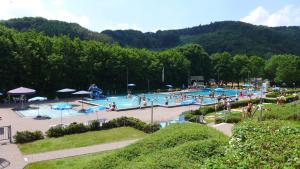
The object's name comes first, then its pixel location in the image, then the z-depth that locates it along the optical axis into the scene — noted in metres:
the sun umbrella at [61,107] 19.28
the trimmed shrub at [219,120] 17.54
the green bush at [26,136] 13.91
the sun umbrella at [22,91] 21.83
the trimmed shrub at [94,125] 15.88
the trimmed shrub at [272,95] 30.42
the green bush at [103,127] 14.92
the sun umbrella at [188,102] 25.57
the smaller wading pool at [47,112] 21.69
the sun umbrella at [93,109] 20.96
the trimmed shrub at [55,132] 14.83
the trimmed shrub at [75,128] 15.27
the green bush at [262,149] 3.96
